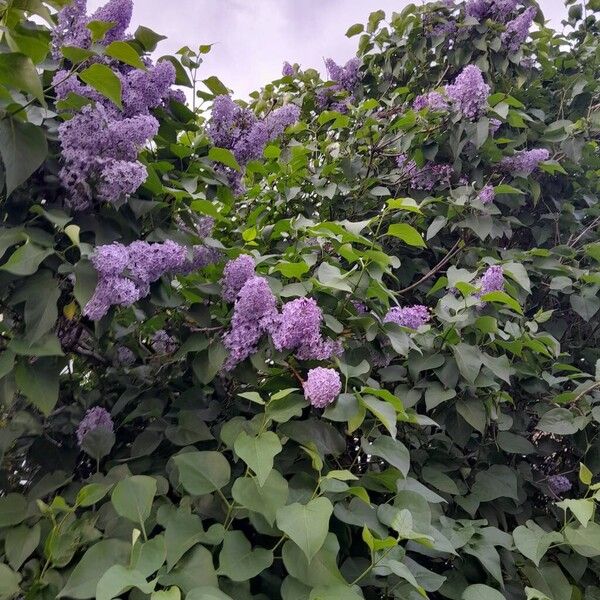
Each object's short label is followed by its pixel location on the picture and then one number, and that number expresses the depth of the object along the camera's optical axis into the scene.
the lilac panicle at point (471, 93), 2.11
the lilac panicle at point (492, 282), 1.58
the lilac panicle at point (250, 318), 1.24
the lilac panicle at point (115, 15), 1.33
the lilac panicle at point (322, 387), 1.13
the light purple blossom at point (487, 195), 2.12
